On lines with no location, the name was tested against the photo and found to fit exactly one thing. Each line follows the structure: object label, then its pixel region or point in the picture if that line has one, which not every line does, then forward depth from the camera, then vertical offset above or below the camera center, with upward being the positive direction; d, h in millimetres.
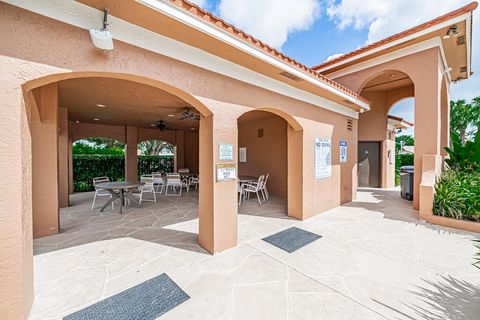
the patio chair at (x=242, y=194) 7233 -1471
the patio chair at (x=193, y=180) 10171 -1147
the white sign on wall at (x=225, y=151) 3615 +139
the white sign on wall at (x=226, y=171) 3599 -246
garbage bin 7734 -1102
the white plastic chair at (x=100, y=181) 6942 -923
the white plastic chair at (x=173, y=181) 8906 -1020
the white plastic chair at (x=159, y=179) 9323 -966
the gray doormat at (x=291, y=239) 3920 -1783
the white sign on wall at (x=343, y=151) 6956 +254
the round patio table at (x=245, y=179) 7378 -827
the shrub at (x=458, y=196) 4867 -1025
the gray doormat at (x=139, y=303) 2262 -1835
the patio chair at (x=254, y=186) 7363 -1076
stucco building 1971 +1328
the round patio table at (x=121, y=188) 6044 -882
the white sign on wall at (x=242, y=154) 10503 +251
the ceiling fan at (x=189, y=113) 7187 +1749
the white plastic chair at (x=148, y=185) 7479 -1003
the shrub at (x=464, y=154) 5672 +93
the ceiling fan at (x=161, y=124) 9477 +1774
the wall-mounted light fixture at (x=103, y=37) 2164 +1405
